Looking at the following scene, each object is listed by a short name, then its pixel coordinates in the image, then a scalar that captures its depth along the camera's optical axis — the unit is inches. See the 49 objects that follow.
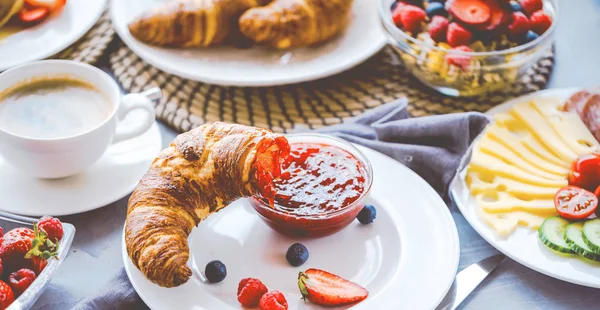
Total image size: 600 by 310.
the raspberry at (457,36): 34.4
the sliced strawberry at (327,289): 27.1
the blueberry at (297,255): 28.3
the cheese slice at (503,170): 30.6
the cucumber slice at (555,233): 28.6
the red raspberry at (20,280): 26.1
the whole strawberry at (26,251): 26.5
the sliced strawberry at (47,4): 37.8
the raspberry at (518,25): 34.7
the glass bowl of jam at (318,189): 28.4
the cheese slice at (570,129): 31.8
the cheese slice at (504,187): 30.2
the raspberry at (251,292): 27.0
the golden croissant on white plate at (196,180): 27.2
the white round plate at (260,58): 34.8
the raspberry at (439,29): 34.8
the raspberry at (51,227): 27.3
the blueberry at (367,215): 29.5
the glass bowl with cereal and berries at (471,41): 34.2
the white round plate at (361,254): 27.2
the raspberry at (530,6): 35.6
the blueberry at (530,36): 34.7
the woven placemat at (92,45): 36.8
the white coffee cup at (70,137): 29.4
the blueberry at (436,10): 35.6
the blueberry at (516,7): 35.3
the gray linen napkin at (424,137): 31.5
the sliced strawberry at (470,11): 34.6
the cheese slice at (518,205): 29.8
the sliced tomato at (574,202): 29.3
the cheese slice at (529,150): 31.3
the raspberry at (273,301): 26.6
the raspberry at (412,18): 35.5
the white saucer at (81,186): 29.9
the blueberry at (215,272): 27.7
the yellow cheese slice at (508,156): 31.0
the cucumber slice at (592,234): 28.3
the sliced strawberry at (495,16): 34.6
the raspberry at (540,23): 35.1
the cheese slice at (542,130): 31.6
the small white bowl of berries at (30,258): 26.0
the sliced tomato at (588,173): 30.4
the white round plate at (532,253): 28.0
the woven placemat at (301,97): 34.4
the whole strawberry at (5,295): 25.6
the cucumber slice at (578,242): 28.2
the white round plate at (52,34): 35.9
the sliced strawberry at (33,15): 37.5
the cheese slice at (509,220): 29.2
